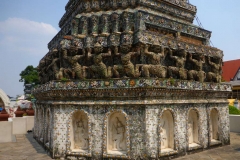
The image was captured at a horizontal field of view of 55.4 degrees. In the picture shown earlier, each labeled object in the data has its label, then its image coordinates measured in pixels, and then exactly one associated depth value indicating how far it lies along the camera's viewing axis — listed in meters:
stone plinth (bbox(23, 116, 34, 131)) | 16.39
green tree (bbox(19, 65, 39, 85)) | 42.01
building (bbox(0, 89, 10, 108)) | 30.61
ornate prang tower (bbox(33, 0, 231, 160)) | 8.41
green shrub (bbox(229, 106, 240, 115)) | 17.23
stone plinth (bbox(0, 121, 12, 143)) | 12.46
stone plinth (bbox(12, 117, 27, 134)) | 15.63
